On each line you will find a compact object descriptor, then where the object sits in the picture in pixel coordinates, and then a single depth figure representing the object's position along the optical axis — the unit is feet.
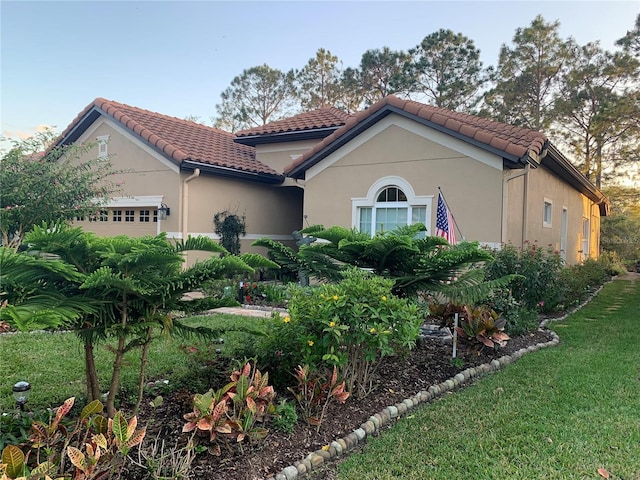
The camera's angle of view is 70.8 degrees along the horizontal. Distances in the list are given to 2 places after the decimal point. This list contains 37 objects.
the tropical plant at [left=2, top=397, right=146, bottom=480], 8.05
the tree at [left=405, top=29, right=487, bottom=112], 96.68
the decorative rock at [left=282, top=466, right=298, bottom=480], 10.64
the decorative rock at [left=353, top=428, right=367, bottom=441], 12.98
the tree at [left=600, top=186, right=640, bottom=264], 93.20
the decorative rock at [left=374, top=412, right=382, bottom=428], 13.97
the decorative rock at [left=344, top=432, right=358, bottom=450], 12.59
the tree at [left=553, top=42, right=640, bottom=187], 62.39
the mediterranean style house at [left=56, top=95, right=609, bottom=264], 33.86
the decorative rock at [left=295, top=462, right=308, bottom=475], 10.94
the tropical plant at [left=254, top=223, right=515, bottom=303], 16.61
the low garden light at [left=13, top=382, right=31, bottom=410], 11.99
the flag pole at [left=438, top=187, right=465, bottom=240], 34.53
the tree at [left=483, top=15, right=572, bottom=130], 89.30
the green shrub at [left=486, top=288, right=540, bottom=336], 25.71
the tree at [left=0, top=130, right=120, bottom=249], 29.66
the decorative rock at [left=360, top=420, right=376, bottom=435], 13.38
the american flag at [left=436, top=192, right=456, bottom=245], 27.84
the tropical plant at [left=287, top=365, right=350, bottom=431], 13.09
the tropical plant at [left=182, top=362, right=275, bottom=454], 10.60
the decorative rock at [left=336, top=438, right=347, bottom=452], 12.32
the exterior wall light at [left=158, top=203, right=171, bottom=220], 44.21
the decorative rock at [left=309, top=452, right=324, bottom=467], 11.35
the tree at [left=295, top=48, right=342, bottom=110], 108.68
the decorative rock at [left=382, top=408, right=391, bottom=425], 14.16
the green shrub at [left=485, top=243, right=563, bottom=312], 29.55
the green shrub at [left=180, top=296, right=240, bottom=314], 11.80
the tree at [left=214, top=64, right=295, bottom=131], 113.29
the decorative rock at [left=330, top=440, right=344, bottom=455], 12.12
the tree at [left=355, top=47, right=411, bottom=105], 101.86
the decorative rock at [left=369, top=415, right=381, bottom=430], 13.74
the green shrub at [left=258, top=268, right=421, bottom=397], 13.20
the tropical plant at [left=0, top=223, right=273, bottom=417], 9.22
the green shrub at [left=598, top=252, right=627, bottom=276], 74.76
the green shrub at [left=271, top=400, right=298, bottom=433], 12.30
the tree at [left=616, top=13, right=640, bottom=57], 53.16
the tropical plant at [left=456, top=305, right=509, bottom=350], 19.61
